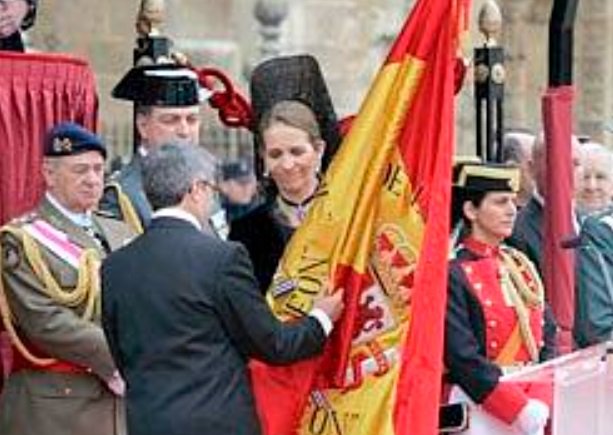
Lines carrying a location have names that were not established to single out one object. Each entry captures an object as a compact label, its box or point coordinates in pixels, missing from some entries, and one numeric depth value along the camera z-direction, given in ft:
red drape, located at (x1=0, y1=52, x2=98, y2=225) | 43.68
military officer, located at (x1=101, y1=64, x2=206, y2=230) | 44.93
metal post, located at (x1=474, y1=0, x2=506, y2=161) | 55.42
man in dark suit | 35.55
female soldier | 42.06
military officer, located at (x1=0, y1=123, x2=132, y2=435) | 41.50
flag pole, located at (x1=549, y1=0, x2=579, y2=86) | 48.93
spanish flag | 37.63
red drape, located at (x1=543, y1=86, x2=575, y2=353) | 47.37
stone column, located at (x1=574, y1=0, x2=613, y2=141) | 98.73
